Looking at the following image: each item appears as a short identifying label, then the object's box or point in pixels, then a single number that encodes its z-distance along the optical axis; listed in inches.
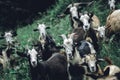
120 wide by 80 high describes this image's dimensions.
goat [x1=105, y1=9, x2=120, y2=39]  792.9
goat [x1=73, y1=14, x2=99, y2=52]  744.9
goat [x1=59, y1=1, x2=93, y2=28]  830.6
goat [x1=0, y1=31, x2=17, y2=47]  830.5
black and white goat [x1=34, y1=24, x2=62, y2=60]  750.5
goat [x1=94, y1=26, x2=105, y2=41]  773.3
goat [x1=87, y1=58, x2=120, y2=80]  582.2
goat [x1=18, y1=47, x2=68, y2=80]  671.1
